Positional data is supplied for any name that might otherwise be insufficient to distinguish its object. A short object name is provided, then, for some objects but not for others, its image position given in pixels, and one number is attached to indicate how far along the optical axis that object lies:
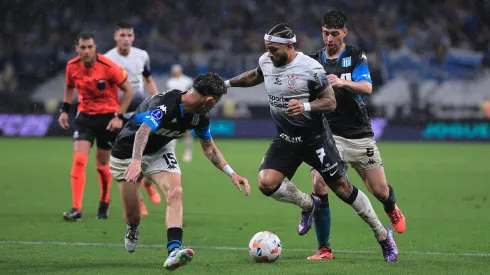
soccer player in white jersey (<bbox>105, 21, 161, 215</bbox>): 25.09
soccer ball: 16.17
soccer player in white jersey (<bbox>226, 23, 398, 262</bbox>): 16.02
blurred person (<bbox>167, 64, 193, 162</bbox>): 43.61
